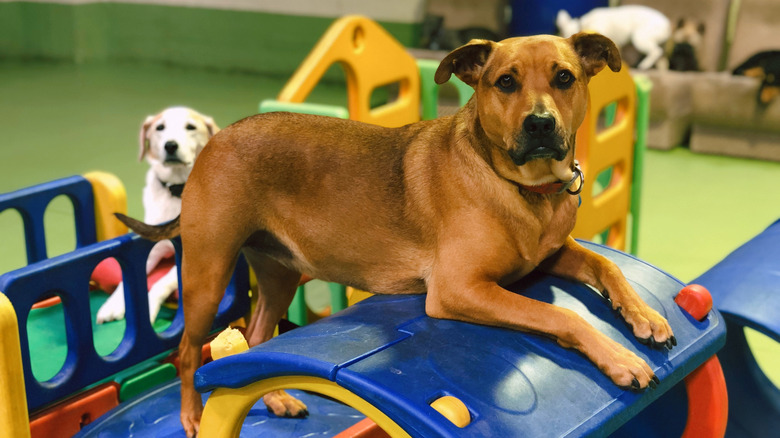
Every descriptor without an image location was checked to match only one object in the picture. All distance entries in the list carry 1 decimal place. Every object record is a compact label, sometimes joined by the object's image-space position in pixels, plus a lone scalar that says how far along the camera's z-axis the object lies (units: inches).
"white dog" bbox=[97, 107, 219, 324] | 105.0
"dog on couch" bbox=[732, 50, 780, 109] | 208.7
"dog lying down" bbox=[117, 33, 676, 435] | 62.8
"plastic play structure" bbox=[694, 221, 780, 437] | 77.6
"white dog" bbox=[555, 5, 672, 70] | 224.2
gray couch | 214.4
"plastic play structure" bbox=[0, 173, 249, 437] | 74.3
